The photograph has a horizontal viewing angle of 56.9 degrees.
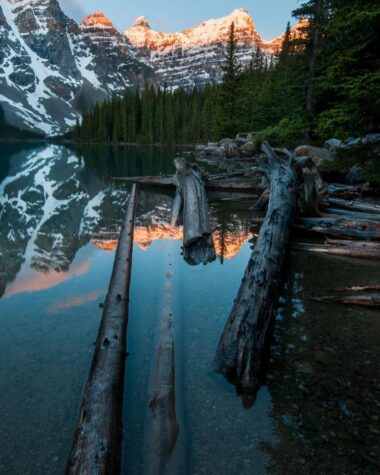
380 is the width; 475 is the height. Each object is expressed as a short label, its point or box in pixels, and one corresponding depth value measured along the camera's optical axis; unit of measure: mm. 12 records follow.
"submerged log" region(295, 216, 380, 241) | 9117
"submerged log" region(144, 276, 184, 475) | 3086
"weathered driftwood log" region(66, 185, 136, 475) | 2740
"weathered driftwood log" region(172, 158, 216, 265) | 8859
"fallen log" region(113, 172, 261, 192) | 17406
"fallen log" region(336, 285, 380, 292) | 6418
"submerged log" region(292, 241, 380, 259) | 8391
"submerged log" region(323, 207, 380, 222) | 9680
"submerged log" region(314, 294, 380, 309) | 6047
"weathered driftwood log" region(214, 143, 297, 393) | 4148
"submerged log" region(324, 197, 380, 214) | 10416
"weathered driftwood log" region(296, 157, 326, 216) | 10828
